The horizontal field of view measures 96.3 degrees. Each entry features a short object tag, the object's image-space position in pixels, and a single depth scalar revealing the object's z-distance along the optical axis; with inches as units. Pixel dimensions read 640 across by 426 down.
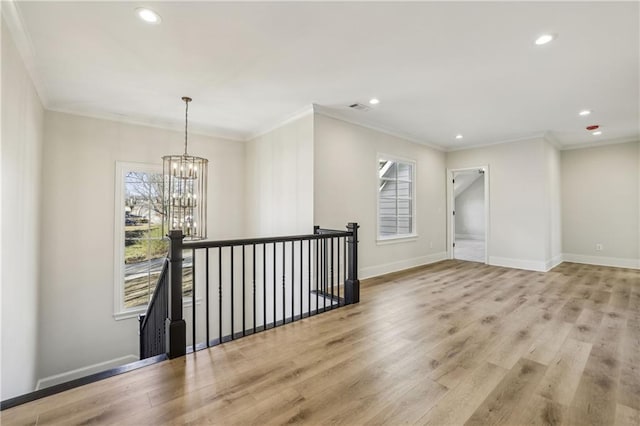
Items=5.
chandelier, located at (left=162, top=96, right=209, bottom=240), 140.7
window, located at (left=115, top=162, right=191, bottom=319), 171.6
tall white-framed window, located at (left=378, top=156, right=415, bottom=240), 210.4
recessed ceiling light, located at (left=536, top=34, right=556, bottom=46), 94.7
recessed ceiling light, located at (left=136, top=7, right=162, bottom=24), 82.2
